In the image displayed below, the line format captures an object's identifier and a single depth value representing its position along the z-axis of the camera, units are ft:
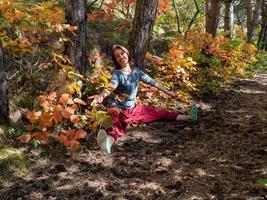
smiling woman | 16.66
